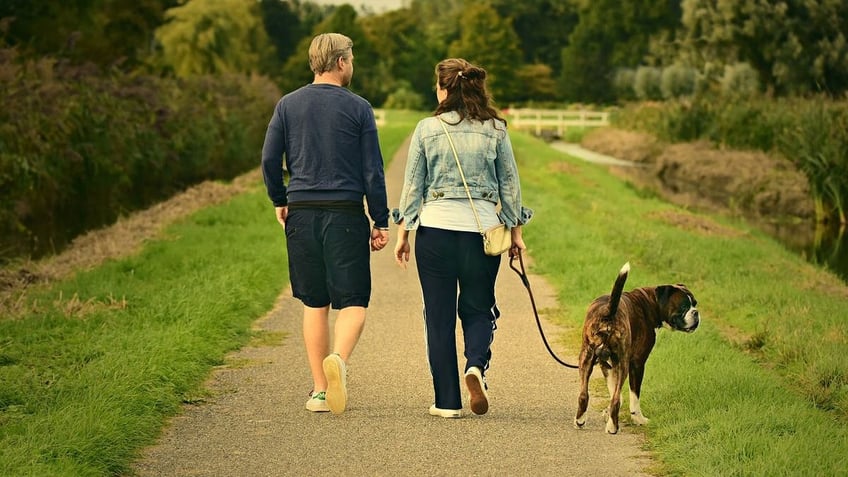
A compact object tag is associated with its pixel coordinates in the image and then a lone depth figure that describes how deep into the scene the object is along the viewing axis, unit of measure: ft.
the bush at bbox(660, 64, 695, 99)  236.63
